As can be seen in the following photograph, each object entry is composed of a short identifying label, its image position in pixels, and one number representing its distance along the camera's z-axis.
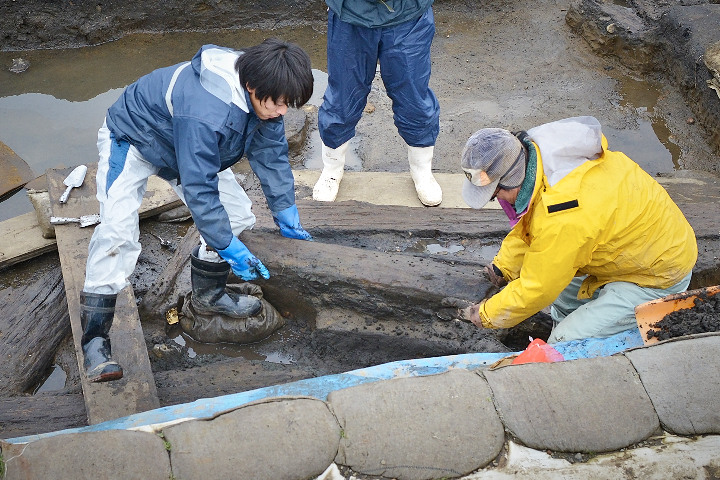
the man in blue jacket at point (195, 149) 2.62
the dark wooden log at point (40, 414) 2.80
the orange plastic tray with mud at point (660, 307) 2.71
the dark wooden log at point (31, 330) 3.33
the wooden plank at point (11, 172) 4.76
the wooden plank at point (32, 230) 3.93
